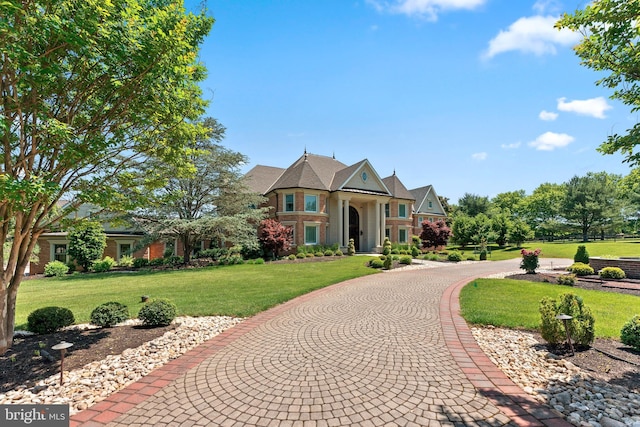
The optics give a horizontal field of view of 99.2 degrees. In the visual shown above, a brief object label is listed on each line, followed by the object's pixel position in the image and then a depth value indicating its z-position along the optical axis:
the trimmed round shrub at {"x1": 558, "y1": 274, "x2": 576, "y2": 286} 11.14
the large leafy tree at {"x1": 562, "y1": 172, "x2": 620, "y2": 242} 38.75
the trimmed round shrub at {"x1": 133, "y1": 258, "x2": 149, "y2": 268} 20.31
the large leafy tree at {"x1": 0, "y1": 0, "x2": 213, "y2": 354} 3.41
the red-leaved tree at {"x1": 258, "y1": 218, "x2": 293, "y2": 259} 21.16
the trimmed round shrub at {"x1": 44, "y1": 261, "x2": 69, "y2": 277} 17.19
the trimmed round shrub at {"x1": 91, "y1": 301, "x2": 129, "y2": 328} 5.82
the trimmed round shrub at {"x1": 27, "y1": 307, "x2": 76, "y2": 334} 5.37
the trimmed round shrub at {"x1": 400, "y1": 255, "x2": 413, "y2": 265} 18.73
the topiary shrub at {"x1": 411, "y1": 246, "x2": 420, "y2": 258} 24.85
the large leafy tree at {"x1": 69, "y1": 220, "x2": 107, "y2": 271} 19.06
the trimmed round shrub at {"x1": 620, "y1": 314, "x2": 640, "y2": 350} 4.54
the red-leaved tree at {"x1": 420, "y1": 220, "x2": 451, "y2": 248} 29.62
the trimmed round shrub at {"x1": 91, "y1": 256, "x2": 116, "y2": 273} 18.95
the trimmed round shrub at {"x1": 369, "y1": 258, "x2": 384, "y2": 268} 17.23
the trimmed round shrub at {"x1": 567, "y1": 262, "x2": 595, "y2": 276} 13.04
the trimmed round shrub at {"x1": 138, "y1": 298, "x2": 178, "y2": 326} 5.97
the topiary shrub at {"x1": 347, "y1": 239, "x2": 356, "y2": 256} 24.84
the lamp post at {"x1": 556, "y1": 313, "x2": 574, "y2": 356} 4.27
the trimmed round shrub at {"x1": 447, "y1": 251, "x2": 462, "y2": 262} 22.34
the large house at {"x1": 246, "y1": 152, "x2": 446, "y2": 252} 24.62
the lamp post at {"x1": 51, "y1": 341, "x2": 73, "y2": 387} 3.55
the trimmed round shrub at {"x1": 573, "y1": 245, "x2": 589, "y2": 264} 14.76
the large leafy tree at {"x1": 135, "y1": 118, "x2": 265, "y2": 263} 18.77
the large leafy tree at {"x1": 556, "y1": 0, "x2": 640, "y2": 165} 3.56
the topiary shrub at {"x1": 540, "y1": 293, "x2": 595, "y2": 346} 4.62
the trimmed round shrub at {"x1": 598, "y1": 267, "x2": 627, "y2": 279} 11.73
